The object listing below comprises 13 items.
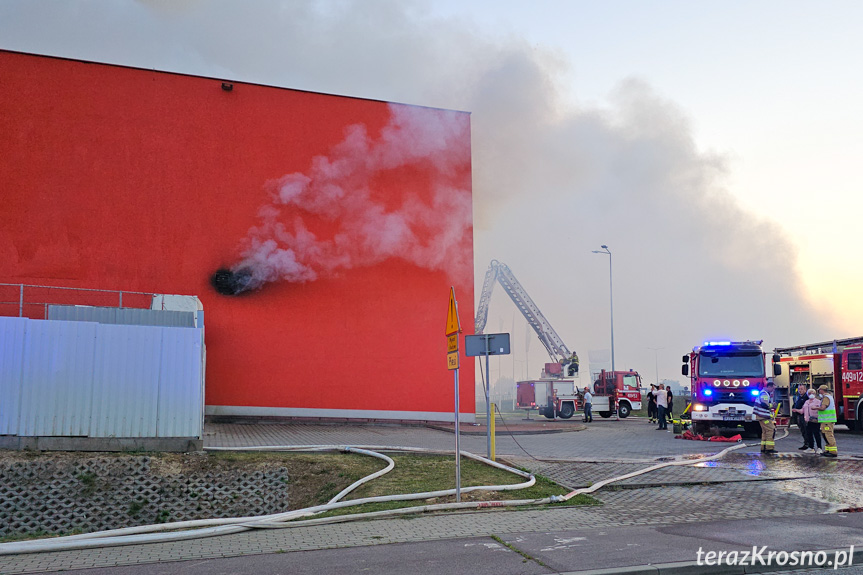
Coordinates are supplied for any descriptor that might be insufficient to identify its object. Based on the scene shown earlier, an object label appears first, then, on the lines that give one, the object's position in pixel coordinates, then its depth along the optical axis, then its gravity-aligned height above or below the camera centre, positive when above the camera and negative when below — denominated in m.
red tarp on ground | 17.62 -1.92
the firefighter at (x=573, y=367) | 36.50 -0.15
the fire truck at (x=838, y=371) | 20.36 -0.19
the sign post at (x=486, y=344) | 10.79 +0.32
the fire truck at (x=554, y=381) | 32.56 -0.86
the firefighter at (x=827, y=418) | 13.50 -1.05
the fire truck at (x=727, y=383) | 17.83 -0.48
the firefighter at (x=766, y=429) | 13.91 -1.31
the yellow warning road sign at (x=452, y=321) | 8.75 +0.56
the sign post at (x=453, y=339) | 8.55 +0.33
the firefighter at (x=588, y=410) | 30.42 -2.06
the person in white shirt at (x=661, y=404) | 22.66 -1.32
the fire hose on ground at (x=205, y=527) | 6.76 -1.80
